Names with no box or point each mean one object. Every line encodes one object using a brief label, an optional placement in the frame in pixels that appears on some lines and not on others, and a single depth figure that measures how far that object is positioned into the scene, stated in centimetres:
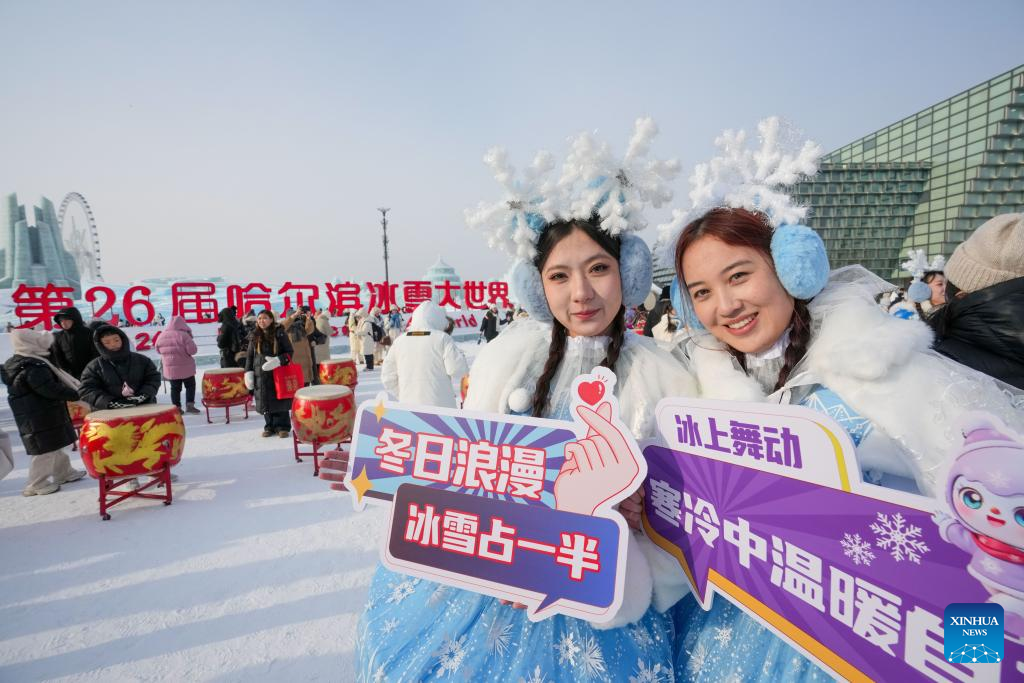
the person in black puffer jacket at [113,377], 392
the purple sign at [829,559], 74
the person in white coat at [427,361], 453
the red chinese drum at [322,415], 457
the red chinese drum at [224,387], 655
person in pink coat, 656
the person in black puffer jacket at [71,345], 481
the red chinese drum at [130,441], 358
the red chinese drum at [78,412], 552
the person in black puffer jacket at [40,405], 401
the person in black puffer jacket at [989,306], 143
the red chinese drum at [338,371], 688
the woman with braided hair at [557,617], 118
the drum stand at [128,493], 370
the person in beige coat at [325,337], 884
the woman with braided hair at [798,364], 98
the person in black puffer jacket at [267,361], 558
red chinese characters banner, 1385
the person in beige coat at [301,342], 635
